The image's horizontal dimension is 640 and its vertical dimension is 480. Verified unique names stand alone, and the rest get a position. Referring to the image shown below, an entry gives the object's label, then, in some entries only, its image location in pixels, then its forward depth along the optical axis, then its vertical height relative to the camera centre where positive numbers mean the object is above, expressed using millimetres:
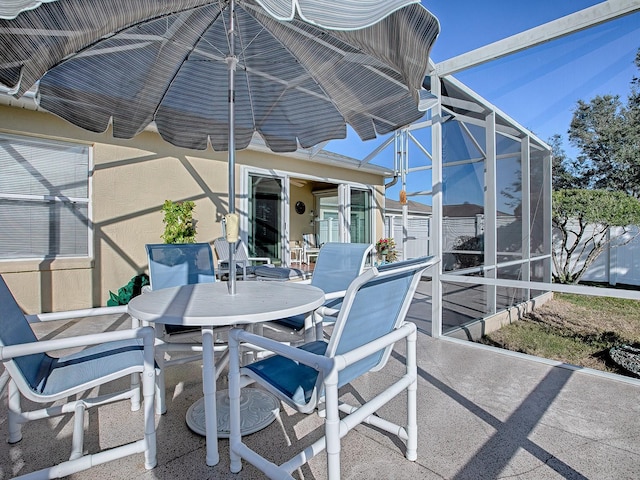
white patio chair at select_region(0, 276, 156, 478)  1471 -657
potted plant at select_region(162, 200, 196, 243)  5410 +263
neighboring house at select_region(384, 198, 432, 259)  8695 +242
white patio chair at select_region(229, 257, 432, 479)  1306 -593
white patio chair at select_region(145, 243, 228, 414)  2244 -339
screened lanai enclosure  3938 +377
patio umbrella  1845 +1213
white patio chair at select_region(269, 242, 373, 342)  2729 -286
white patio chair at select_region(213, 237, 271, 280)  5625 -324
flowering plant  8672 -303
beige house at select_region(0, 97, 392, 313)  4629 +628
